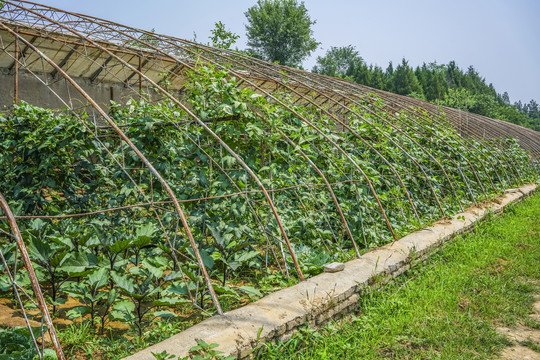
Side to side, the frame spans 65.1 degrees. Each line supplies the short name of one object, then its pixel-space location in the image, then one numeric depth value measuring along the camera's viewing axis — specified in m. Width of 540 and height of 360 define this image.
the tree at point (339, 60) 66.44
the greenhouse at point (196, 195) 3.38
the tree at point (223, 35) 23.95
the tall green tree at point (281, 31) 43.81
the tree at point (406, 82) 54.12
